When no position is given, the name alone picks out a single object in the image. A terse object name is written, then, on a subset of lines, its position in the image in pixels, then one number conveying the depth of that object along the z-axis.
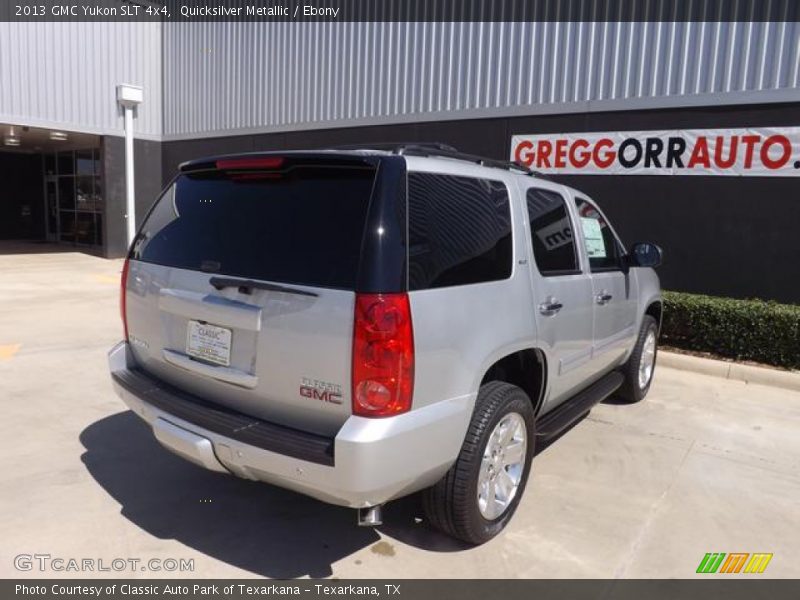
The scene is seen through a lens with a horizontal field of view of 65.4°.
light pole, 15.13
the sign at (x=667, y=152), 7.95
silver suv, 2.56
